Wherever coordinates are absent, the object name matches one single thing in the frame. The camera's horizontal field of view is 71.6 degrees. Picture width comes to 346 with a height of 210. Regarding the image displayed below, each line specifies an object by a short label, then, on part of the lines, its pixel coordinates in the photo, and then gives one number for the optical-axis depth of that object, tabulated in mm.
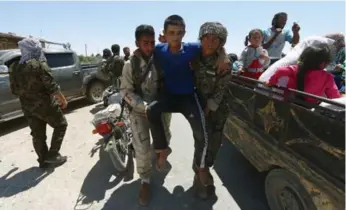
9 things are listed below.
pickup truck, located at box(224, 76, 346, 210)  1648
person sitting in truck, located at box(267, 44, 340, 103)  2191
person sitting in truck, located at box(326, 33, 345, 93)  3256
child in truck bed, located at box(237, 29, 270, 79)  3742
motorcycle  3251
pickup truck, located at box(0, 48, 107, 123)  5324
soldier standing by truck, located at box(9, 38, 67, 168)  3225
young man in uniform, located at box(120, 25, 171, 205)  2520
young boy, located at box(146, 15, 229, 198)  2389
